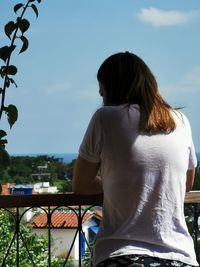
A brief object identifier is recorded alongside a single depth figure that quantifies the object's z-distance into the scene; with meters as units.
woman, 2.77
